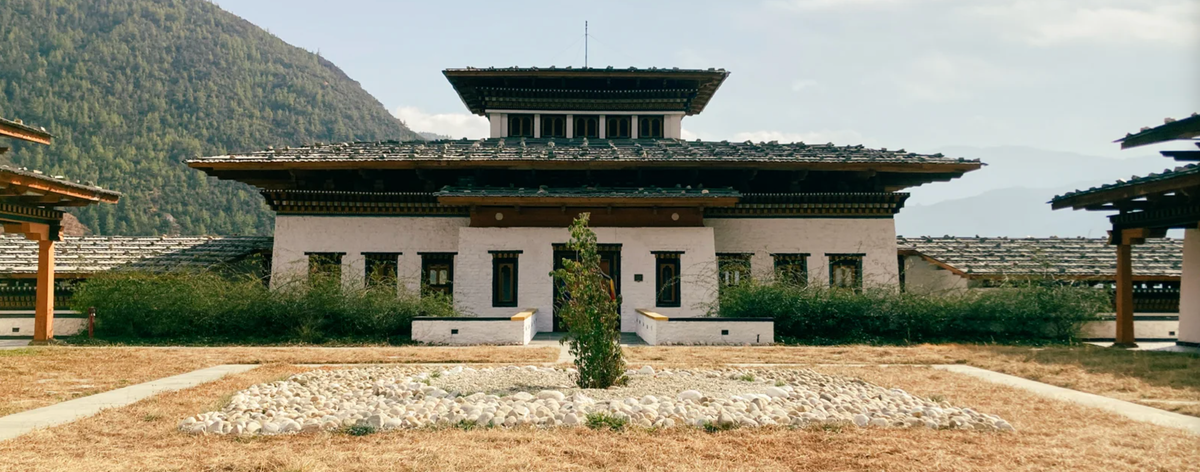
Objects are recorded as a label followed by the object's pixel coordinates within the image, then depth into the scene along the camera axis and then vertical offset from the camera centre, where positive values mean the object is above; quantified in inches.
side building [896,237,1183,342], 843.1 +2.0
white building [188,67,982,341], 871.1 +60.2
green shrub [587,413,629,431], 320.5 -61.4
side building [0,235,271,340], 872.3 +3.2
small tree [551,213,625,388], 410.9 -27.2
